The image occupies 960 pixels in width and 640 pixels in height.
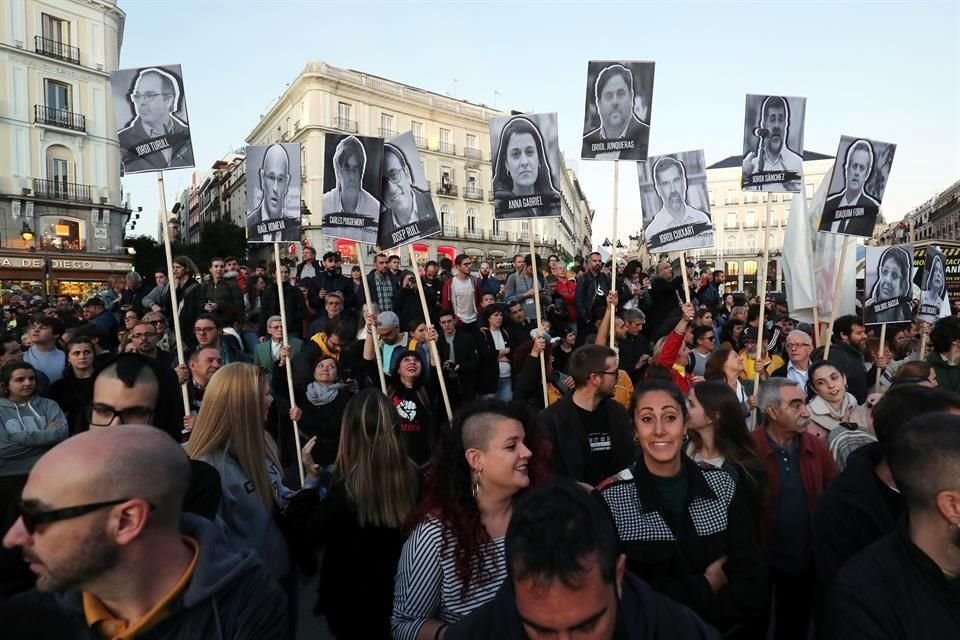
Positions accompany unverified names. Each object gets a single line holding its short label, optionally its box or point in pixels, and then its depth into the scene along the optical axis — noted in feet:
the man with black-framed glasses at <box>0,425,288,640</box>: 4.94
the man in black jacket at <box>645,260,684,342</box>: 33.71
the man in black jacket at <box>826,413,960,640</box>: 5.87
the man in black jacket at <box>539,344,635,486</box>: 12.90
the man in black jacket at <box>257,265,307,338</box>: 31.14
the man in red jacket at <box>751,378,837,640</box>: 10.68
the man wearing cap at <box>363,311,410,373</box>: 22.84
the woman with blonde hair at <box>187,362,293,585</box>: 9.21
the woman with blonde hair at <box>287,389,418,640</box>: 9.38
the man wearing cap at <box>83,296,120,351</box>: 28.99
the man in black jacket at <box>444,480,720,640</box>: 4.85
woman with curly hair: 7.88
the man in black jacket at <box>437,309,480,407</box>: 24.63
